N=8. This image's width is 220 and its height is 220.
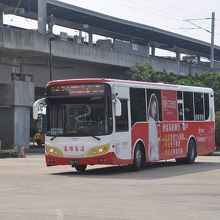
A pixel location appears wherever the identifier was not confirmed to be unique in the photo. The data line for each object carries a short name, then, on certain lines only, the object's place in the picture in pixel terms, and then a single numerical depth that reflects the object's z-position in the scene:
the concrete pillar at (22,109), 43.03
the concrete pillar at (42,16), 46.03
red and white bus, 19.39
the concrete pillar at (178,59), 66.32
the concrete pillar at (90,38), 66.61
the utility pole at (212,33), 74.22
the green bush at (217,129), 40.44
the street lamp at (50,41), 42.97
